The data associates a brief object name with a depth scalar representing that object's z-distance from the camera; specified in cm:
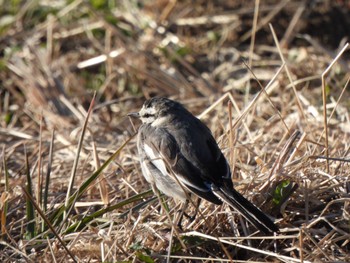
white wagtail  1020
